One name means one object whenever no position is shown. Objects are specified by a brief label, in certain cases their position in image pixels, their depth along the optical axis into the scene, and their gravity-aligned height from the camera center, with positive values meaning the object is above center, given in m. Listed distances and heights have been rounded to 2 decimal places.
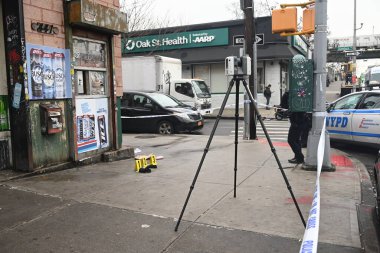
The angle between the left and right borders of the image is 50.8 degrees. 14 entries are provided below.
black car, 14.23 -0.74
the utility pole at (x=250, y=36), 11.58 +1.64
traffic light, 6.98 +1.25
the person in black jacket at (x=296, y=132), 7.93 -0.82
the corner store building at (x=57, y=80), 6.27 +0.28
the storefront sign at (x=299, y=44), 25.18 +3.22
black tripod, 4.36 -0.18
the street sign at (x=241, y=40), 12.28 +1.61
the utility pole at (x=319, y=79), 7.16 +0.21
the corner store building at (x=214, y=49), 24.38 +2.91
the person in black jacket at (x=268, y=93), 23.78 -0.06
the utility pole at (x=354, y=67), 39.81 +2.30
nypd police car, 9.28 -0.69
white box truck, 18.20 +0.67
